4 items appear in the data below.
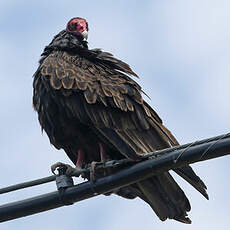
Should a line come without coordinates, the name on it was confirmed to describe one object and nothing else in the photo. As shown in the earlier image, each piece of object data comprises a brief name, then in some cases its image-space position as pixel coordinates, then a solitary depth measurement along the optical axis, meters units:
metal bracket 11.48
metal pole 10.34
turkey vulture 13.45
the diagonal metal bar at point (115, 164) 9.98
